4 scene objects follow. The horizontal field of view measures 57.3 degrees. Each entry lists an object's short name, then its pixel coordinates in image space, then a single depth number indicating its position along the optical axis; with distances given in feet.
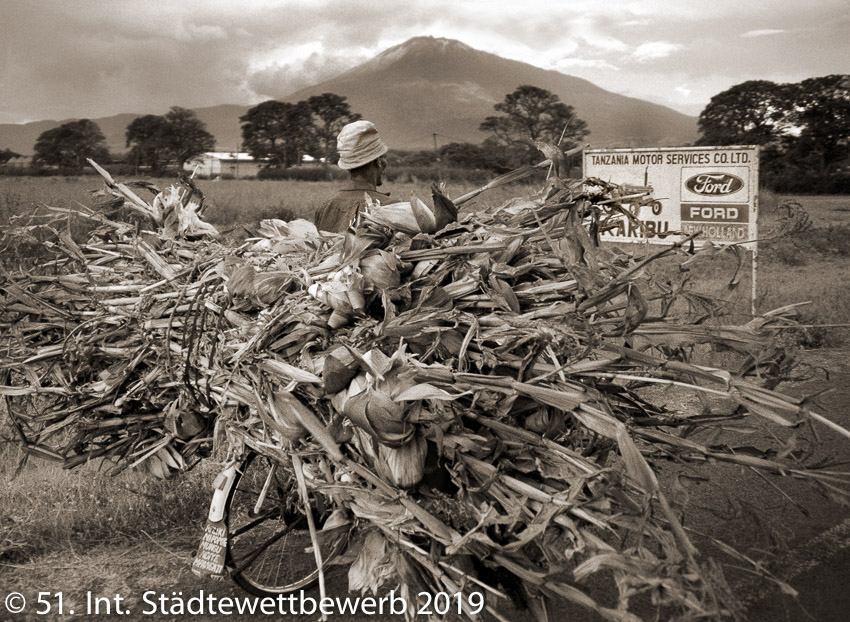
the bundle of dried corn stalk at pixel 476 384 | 6.79
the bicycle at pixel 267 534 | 9.21
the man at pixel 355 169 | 13.34
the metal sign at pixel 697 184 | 25.03
